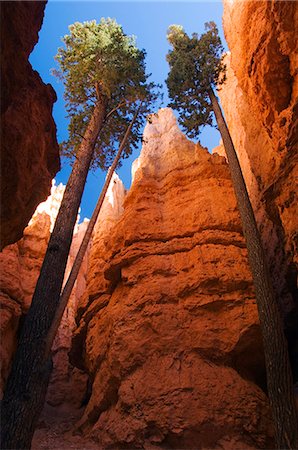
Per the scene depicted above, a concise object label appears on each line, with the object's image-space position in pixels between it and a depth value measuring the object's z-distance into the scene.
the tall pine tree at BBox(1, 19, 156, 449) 7.55
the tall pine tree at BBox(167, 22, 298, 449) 7.17
